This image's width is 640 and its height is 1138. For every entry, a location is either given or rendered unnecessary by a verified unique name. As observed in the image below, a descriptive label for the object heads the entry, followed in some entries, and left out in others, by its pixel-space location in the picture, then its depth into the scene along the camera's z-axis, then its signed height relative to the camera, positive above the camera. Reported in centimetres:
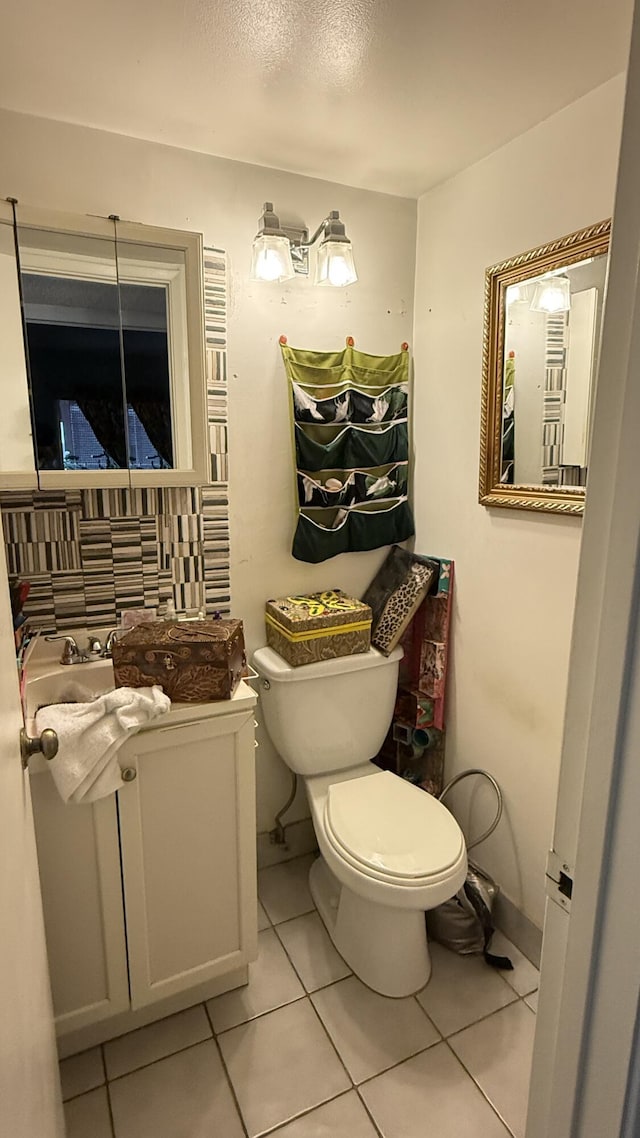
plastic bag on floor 176 -139
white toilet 150 -103
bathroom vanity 136 -101
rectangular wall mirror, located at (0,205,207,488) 147 +20
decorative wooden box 141 -52
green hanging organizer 188 -4
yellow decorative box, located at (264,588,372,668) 179 -57
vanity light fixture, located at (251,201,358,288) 164 +50
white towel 126 -63
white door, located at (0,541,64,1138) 70 -68
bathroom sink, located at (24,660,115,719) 148 -62
